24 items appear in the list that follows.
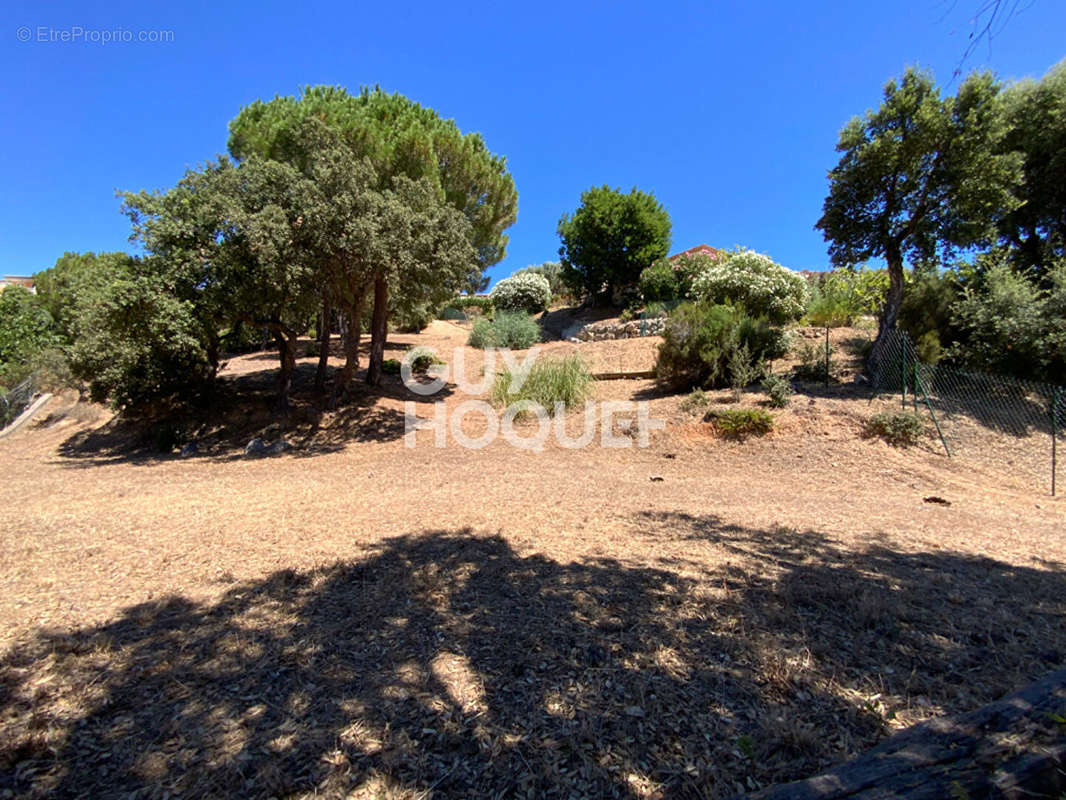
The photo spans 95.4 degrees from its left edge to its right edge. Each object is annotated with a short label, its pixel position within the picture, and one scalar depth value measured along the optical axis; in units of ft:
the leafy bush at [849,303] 44.62
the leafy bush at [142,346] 26.94
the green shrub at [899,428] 25.35
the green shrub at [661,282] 66.64
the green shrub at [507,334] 55.21
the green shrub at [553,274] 97.66
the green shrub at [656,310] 56.75
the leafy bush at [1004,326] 28.09
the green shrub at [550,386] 35.22
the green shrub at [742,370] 31.81
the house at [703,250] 92.31
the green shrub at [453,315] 85.83
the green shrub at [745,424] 27.09
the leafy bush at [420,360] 47.83
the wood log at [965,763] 4.19
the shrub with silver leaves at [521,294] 77.92
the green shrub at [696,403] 30.60
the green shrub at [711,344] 32.81
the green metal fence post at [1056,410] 24.07
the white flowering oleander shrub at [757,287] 39.96
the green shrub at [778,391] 29.25
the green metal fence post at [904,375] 27.29
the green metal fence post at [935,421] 25.02
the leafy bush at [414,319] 43.27
